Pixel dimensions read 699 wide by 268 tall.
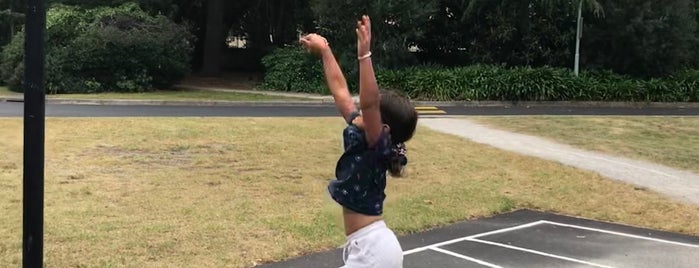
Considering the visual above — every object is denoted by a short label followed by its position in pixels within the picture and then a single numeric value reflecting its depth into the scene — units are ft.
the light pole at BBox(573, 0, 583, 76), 73.18
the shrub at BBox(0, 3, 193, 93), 72.79
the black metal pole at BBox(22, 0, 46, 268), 11.80
